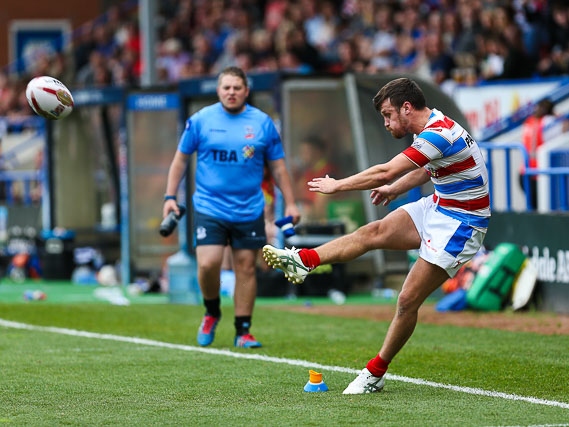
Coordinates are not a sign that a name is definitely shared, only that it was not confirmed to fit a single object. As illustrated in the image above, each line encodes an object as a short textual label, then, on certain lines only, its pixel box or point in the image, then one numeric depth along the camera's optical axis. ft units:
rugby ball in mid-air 63.46
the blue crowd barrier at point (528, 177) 93.76
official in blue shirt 70.79
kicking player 51.90
